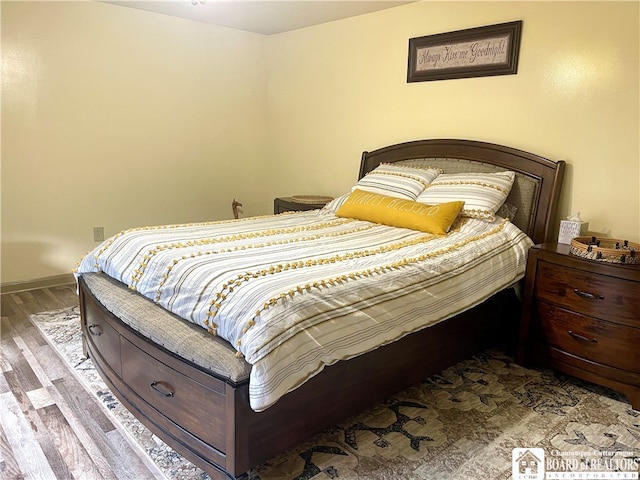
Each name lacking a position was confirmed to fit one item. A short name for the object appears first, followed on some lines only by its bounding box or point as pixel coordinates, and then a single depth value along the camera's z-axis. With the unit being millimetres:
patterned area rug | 1764
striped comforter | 1592
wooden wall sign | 2953
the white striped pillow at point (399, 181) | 3116
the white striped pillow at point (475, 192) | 2785
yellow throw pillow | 2736
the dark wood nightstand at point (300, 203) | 3871
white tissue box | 2598
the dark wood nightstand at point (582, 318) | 2199
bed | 1578
